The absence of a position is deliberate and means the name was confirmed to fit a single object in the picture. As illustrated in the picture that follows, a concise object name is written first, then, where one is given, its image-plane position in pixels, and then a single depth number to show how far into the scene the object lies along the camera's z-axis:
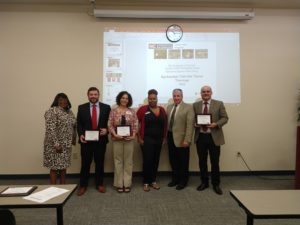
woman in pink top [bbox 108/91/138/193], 3.95
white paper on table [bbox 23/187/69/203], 1.94
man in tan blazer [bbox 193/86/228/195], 3.94
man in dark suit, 3.93
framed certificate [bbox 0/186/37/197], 2.01
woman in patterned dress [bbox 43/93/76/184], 3.78
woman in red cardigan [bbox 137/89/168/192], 4.07
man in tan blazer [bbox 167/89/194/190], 4.08
